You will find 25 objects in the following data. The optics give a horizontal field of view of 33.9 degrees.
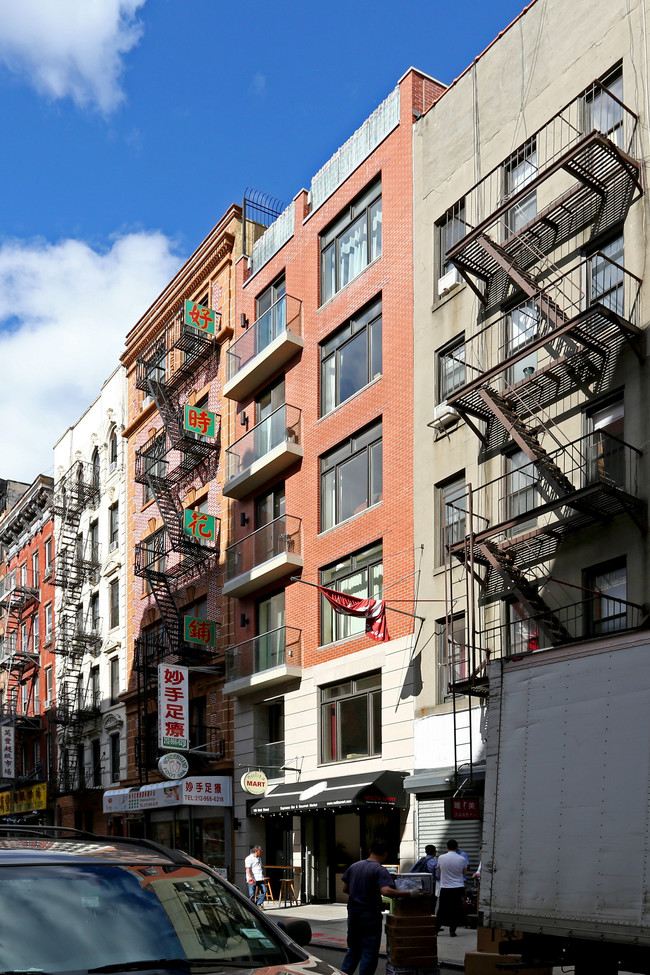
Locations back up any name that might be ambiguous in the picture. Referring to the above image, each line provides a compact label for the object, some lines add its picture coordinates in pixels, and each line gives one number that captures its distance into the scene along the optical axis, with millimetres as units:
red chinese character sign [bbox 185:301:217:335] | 36562
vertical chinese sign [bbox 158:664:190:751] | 32281
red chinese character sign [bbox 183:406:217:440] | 35562
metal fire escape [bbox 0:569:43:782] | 54906
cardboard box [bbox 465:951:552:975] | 11102
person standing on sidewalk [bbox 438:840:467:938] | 17938
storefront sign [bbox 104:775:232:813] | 31031
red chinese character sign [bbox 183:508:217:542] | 34844
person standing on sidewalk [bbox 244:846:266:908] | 26781
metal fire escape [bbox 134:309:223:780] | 35938
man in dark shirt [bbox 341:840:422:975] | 11703
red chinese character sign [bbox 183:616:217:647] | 34281
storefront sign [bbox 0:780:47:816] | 48000
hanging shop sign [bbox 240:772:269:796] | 29000
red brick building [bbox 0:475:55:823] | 52562
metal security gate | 21312
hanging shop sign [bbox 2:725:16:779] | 53469
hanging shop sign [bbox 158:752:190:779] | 31094
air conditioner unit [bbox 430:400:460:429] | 23875
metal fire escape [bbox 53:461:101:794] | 46906
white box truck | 8328
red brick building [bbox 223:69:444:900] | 25594
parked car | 4637
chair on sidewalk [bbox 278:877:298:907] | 27828
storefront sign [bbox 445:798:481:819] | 20703
